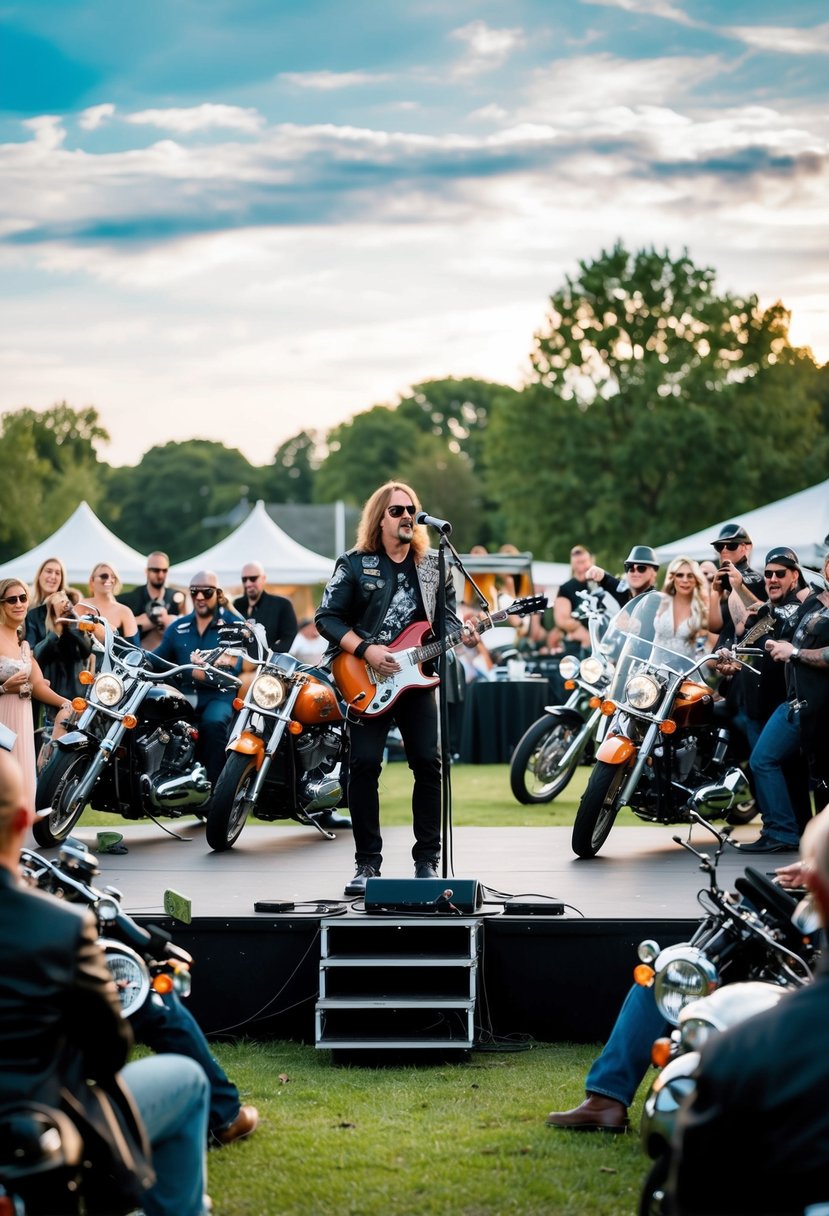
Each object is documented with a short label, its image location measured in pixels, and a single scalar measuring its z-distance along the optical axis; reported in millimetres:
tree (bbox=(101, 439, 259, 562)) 88812
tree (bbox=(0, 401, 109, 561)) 66438
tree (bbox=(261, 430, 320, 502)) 95875
